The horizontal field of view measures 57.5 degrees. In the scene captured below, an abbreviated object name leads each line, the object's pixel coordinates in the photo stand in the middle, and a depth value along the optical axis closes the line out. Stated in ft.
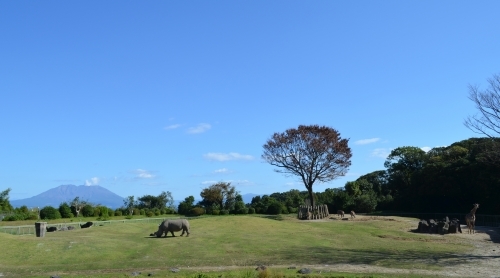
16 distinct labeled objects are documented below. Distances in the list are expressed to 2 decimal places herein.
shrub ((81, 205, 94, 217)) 171.12
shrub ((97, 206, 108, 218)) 175.22
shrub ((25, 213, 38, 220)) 156.76
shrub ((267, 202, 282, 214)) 193.06
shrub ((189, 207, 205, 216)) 196.13
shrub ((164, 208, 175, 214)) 210.32
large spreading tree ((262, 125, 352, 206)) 169.78
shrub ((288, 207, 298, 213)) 200.13
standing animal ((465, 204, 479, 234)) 120.06
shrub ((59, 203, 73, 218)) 162.91
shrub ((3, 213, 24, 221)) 152.87
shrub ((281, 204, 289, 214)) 194.58
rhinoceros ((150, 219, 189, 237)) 94.17
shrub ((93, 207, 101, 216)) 173.47
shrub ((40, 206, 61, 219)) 157.38
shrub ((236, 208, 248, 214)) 190.91
